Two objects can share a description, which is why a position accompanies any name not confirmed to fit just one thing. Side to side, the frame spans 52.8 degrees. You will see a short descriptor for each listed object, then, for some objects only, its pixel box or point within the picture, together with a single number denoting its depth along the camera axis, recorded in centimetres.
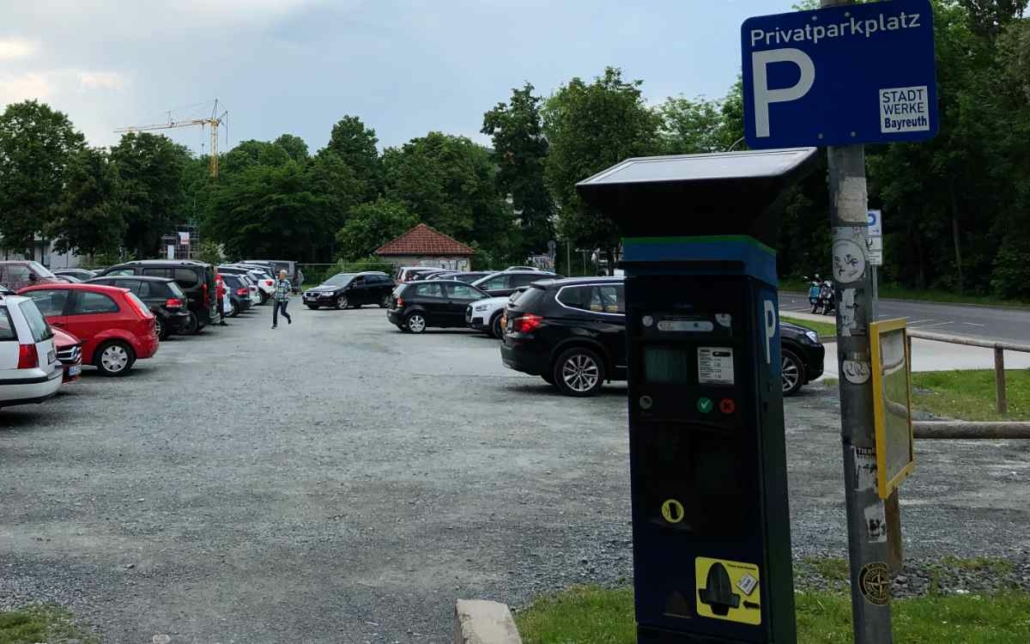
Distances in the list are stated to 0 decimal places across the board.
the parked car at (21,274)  3125
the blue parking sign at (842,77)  358
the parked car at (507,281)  3062
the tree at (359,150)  10794
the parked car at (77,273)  3484
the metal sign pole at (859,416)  359
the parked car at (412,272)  4569
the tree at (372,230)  7525
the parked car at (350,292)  4241
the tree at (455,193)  8519
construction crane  17312
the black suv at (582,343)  1522
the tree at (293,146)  12675
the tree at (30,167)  7381
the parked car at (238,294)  3641
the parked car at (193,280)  2725
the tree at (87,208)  7325
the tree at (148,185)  8450
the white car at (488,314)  2719
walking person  3059
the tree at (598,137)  5403
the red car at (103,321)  1761
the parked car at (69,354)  1425
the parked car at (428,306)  2895
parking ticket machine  389
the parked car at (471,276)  3328
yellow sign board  350
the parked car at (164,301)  2383
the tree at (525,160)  8788
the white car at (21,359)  1202
